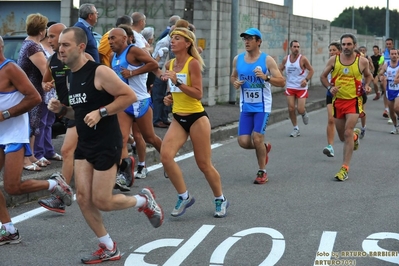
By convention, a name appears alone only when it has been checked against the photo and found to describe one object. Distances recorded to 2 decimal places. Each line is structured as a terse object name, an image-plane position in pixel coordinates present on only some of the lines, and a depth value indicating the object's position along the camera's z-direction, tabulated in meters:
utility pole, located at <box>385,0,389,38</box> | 73.13
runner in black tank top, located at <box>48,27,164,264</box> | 9.10
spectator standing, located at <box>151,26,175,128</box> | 21.03
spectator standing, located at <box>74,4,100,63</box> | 14.38
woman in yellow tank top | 11.55
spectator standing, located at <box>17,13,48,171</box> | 13.72
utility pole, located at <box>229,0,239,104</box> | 28.83
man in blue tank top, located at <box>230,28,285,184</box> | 14.45
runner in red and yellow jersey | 15.41
